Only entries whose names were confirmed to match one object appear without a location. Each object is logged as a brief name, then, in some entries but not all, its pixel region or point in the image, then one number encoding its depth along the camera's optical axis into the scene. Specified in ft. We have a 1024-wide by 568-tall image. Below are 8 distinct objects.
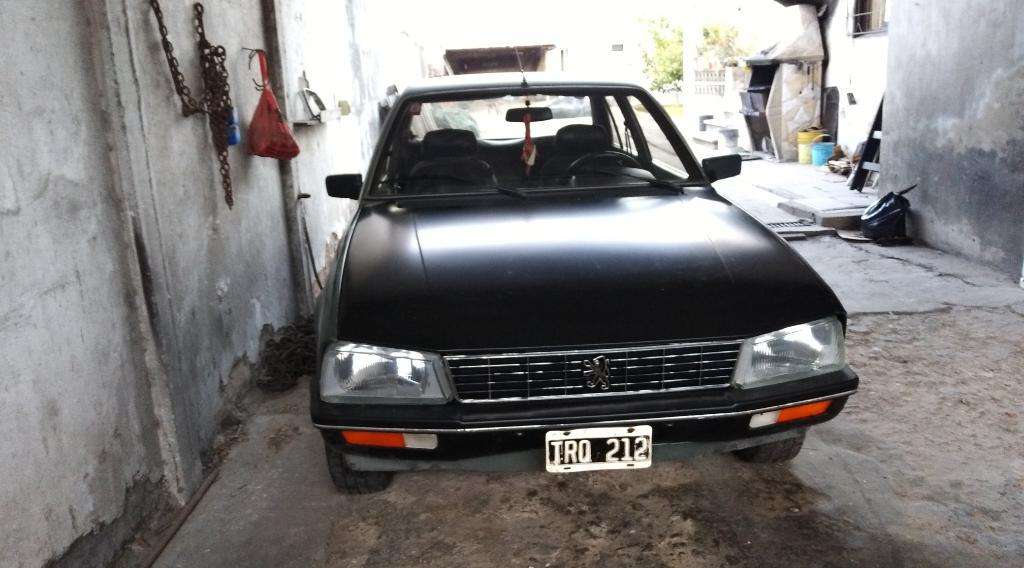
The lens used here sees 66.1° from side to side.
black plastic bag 22.26
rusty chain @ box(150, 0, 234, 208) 11.08
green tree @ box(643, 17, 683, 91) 91.97
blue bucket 36.76
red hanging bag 13.17
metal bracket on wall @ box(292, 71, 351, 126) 17.88
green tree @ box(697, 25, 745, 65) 77.66
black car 7.31
